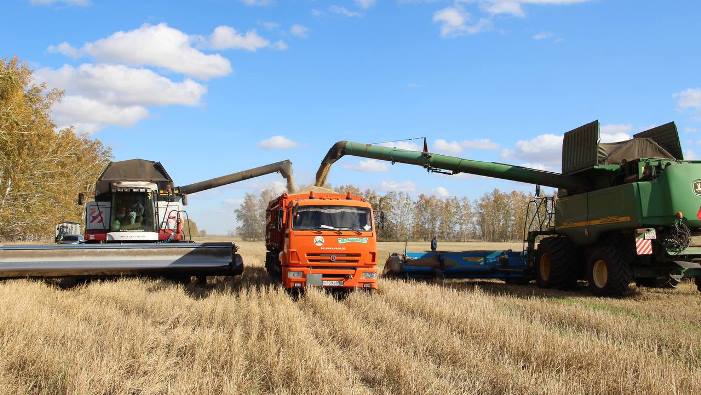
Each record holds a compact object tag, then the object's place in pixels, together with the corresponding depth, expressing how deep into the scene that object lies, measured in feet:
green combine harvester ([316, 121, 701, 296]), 37.29
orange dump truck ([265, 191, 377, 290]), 37.68
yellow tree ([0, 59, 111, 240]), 66.59
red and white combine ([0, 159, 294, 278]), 39.17
